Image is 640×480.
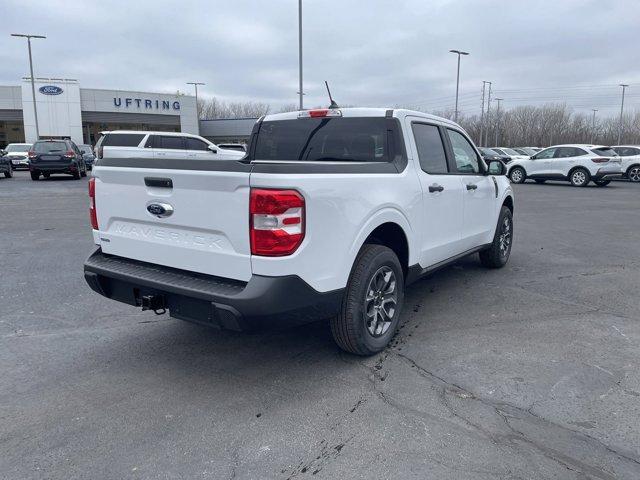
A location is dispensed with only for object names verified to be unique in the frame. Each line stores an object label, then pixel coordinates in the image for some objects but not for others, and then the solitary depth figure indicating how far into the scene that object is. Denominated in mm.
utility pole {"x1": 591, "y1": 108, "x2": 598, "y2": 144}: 82438
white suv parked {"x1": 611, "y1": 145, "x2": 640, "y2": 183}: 24766
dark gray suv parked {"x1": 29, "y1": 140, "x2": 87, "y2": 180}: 20750
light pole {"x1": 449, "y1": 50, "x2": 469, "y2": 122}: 40616
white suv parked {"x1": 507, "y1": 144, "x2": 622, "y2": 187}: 21500
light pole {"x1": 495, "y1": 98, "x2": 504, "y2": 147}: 69062
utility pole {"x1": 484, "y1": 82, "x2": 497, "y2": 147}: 65363
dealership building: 46250
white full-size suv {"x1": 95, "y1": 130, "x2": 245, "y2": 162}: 16859
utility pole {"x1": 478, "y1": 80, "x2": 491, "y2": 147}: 65219
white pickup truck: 3078
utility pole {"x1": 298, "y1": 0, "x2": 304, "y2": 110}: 21297
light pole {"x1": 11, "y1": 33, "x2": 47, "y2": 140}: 36062
